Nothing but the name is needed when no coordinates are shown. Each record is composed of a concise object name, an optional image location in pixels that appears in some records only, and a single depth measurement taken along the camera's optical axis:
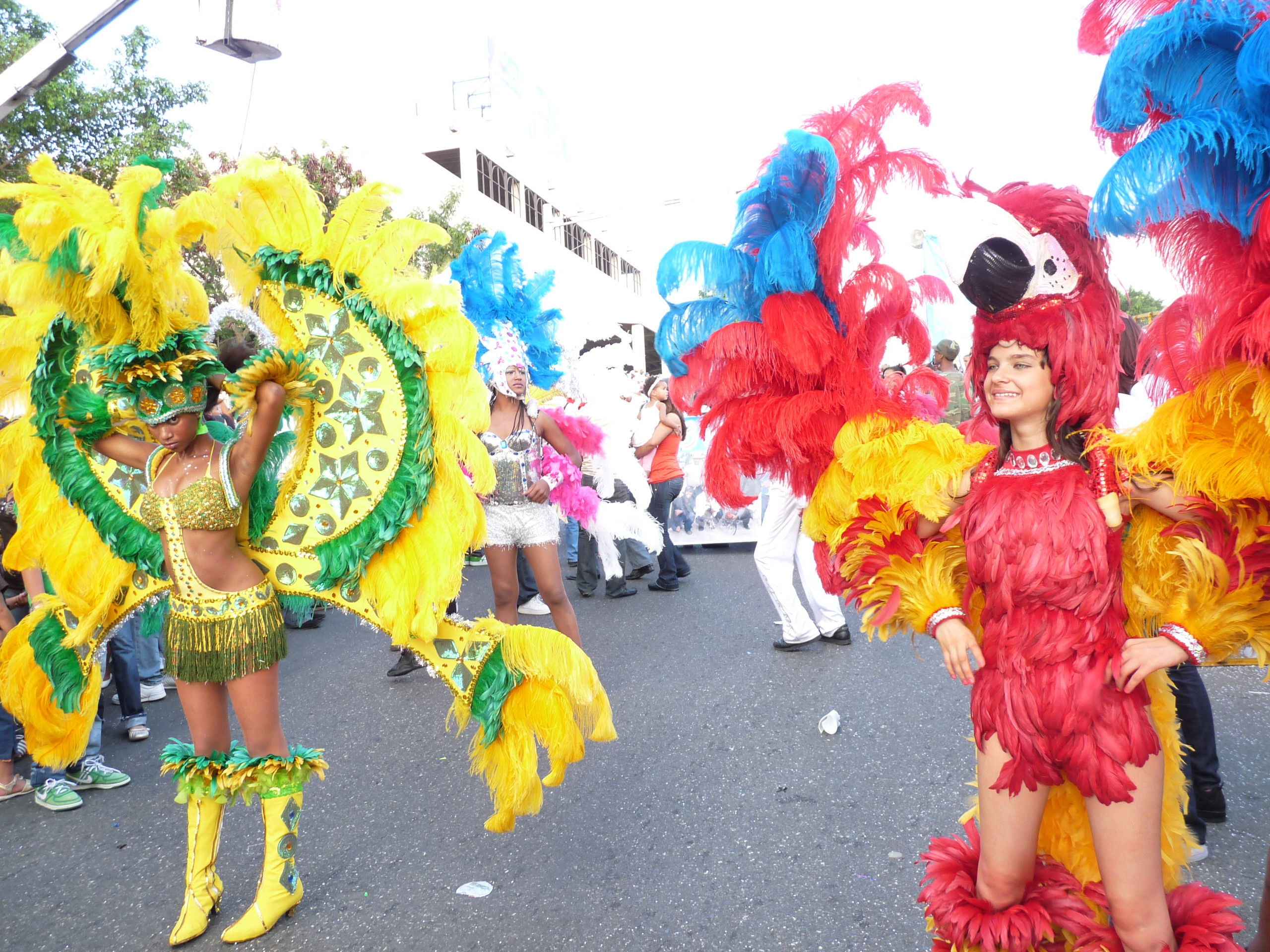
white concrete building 22.88
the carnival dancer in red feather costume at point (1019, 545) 1.68
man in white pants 5.13
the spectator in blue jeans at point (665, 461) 7.78
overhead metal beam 4.87
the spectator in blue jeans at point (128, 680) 4.32
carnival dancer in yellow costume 2.42
